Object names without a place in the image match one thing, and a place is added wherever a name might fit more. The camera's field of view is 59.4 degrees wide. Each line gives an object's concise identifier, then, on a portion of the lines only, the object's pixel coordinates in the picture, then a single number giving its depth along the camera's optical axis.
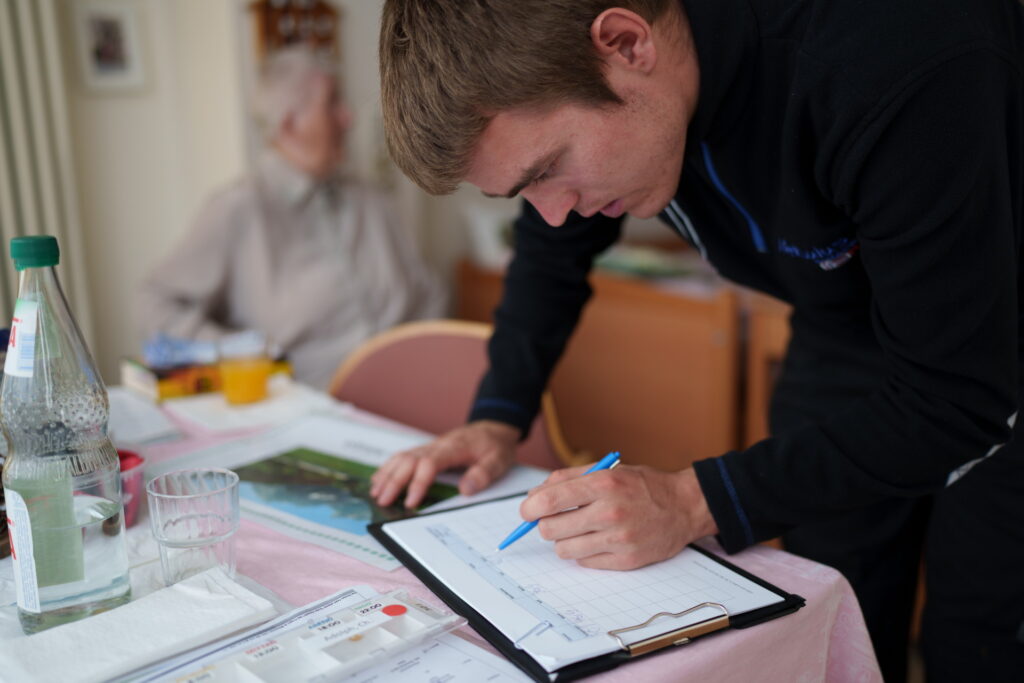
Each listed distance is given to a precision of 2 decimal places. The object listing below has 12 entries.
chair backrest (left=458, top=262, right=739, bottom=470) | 2.49
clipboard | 0.65
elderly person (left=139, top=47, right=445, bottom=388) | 2.39
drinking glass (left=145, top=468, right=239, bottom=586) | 0.79
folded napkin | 0.64
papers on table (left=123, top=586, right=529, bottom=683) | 0.63
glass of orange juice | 1.40
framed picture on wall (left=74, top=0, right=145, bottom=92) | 2.56
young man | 0.73
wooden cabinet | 2.33
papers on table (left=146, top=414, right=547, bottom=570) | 0.93
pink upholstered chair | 1.55
